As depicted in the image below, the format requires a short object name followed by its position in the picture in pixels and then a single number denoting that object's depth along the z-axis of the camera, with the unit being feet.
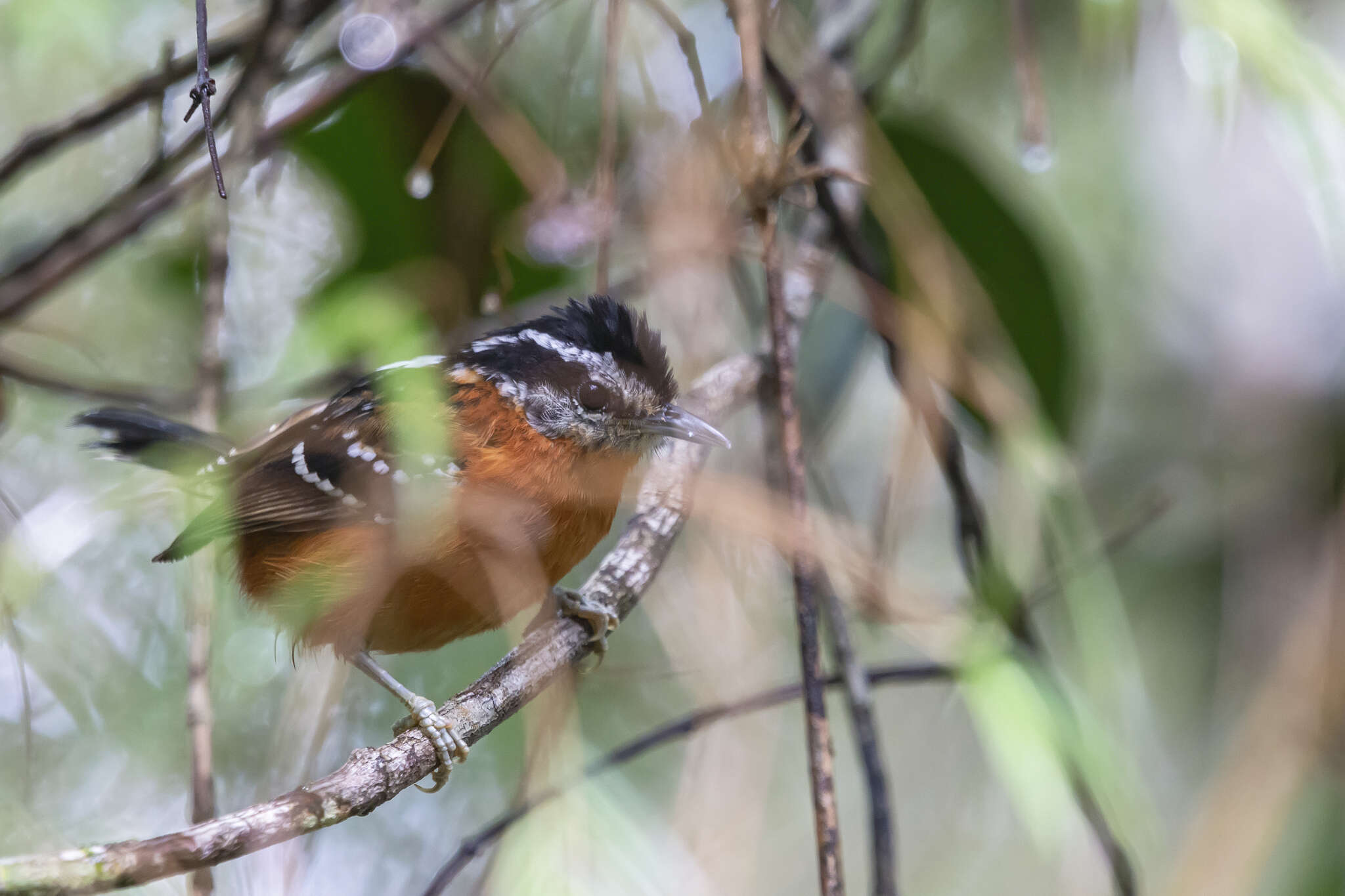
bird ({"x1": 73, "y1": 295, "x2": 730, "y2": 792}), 14.43
